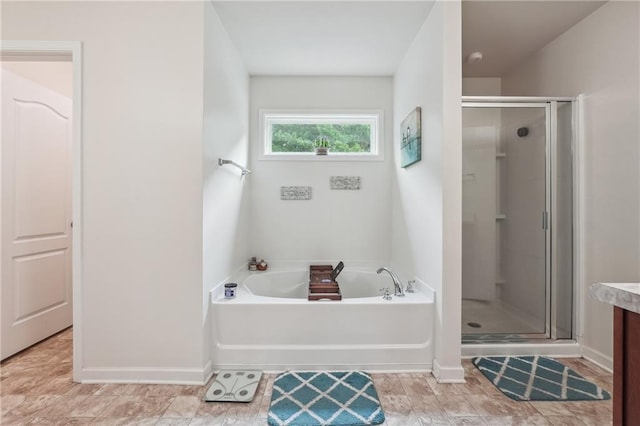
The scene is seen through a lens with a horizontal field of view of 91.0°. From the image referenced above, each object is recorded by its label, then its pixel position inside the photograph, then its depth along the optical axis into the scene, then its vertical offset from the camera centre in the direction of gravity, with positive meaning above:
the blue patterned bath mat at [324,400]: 1.55 -1.01
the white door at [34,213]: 2.19 -0.01
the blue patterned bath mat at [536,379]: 1.74 -1.01
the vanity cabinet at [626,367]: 0.69 -0.35
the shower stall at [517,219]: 2.32 -0.05
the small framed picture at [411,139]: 2.26 +0.57
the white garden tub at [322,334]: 2.03 -0.79
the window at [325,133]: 3.12 +0.80
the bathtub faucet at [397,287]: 2.16 -0.51
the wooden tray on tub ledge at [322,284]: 2.10 -0.54
